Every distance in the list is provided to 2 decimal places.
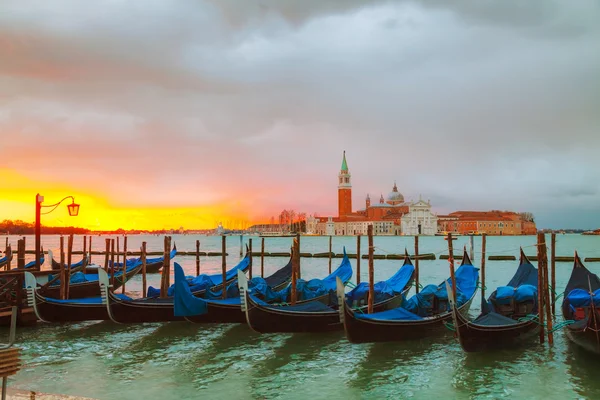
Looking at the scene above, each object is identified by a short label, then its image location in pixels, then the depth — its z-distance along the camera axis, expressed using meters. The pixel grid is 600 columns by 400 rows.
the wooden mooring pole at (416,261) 11.45
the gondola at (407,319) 6.92
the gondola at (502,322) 6.86
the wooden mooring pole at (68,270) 9.50
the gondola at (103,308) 8.21
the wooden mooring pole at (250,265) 12.79
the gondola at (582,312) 6.47
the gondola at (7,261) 14.39
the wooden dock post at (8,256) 14.14
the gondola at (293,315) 7.47
